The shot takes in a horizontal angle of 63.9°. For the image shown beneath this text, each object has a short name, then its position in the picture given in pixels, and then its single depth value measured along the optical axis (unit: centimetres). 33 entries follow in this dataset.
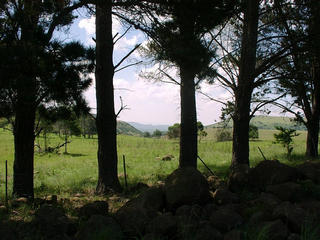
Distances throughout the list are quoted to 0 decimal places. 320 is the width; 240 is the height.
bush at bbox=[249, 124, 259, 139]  3722
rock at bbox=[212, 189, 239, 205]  402
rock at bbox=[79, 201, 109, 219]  368
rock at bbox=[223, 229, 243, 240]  264
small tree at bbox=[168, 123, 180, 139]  5730
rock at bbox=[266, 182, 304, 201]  396
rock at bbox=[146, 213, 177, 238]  300
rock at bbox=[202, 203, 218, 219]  351
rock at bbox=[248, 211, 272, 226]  315
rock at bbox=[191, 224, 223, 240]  272
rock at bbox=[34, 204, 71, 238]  305
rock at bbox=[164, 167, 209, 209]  386
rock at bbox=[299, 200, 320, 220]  320
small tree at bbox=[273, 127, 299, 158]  1207
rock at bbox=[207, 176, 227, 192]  506
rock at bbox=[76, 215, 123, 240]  283
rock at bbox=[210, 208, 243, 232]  314
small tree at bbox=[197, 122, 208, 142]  3997
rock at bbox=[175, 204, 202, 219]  338
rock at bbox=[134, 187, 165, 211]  392
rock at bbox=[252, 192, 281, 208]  362
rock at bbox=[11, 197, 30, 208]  470
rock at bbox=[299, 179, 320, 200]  414
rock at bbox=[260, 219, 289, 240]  274
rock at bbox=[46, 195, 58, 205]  492
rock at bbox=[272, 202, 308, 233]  299
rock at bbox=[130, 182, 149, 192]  643
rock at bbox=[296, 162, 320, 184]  472
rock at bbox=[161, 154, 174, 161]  1461
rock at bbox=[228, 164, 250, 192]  478
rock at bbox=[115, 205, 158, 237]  318
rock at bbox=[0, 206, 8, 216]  434
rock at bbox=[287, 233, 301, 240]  269
